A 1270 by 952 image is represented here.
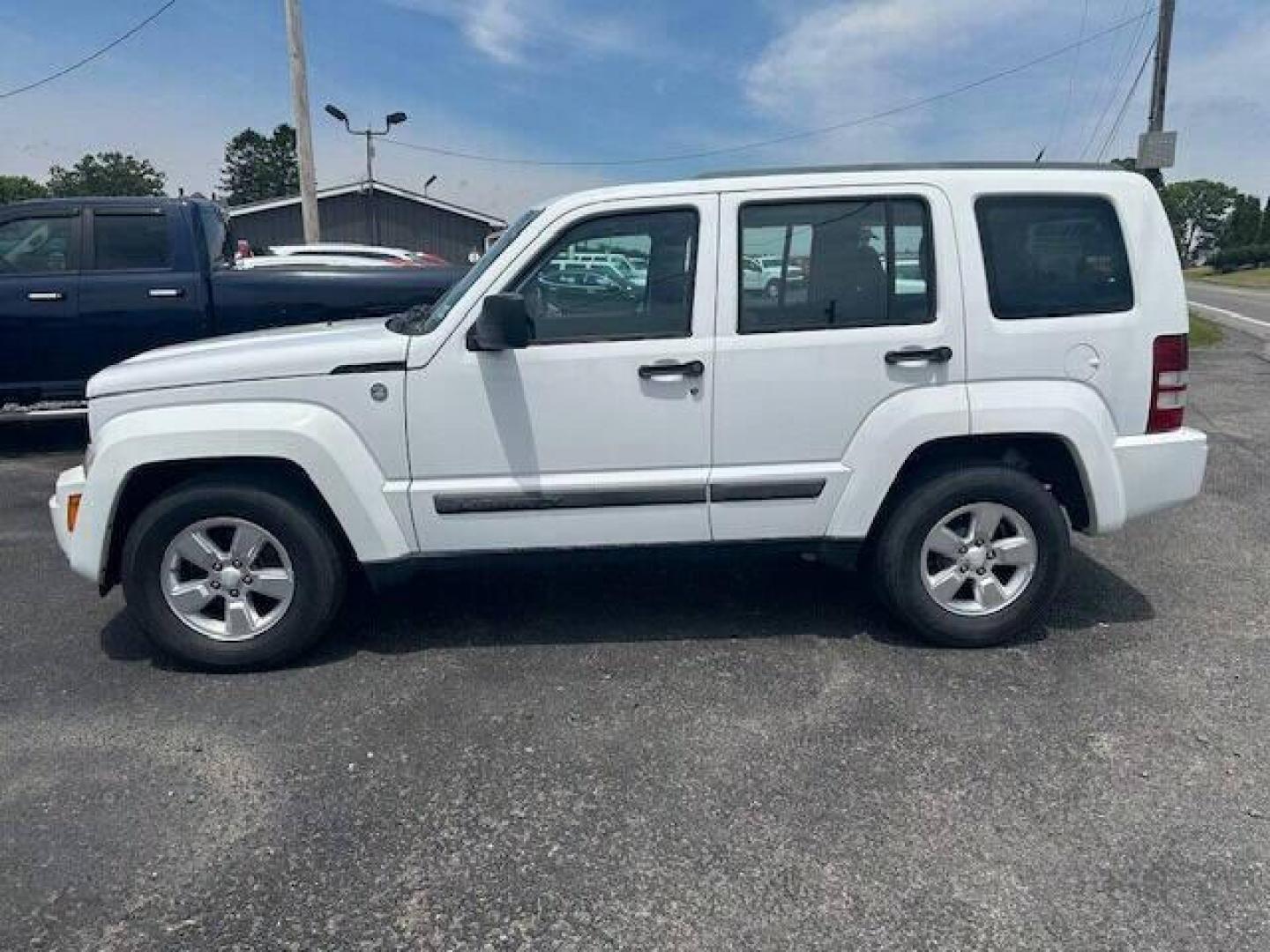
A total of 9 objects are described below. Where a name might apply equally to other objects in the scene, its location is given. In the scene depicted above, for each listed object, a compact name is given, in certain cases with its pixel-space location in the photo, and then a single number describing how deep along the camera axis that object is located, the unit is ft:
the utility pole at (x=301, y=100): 47.95
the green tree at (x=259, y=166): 311.27
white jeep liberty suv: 12.25
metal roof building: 103.65
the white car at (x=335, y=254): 42.29
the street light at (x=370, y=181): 103.40
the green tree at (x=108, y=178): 243.81
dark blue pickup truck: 24.85
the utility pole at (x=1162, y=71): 65.26
